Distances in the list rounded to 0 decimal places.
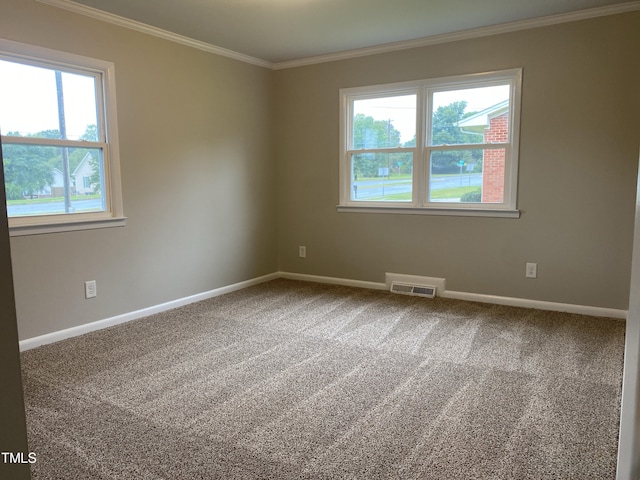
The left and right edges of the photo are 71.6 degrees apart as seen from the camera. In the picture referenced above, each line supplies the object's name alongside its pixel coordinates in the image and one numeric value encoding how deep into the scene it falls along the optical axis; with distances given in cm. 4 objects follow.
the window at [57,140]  304
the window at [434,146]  408
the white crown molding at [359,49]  341
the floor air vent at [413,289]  450
